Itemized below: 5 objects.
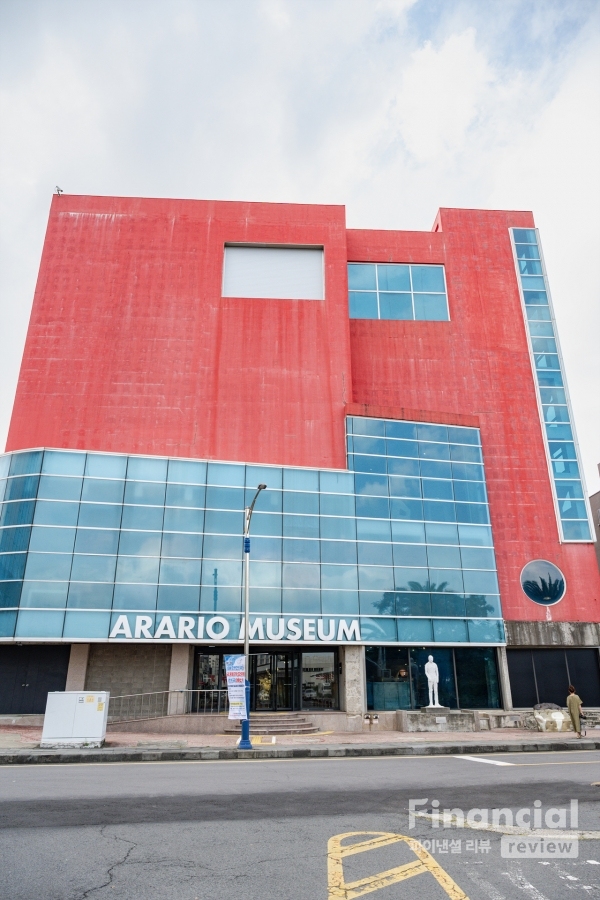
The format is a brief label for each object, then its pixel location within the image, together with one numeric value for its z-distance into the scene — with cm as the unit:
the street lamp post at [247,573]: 2020
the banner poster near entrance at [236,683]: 1903
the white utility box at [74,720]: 1734
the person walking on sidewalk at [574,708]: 2033
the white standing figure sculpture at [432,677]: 2633
